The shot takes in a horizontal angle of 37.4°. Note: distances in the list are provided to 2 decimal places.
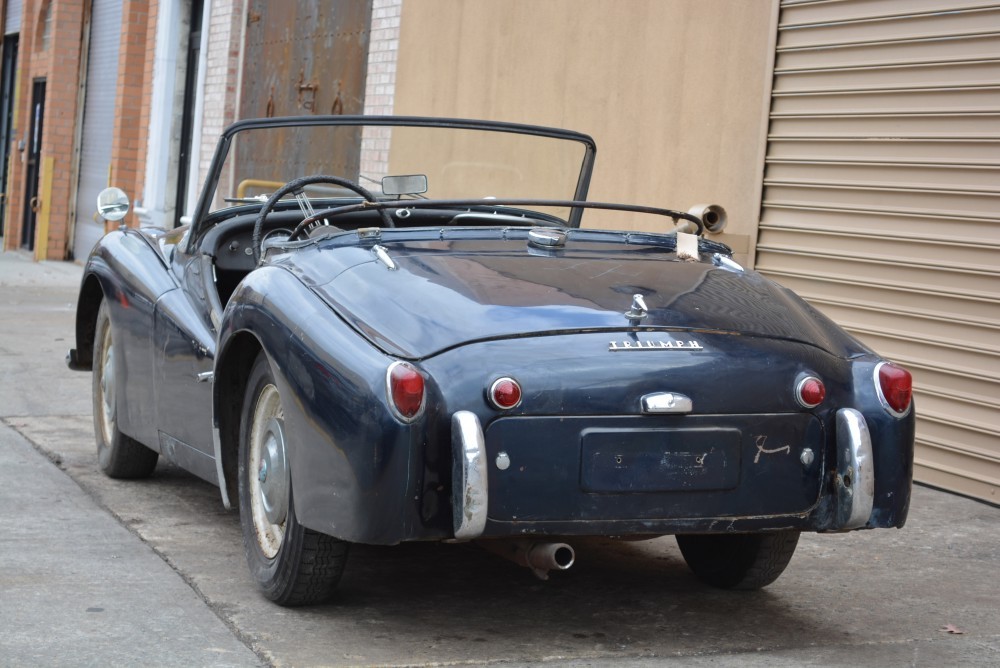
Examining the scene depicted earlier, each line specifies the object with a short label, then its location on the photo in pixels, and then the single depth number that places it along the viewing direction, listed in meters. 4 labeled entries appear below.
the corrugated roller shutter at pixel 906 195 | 6.92
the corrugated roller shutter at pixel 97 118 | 19.58
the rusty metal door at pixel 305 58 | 13.13
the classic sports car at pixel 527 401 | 3.69
